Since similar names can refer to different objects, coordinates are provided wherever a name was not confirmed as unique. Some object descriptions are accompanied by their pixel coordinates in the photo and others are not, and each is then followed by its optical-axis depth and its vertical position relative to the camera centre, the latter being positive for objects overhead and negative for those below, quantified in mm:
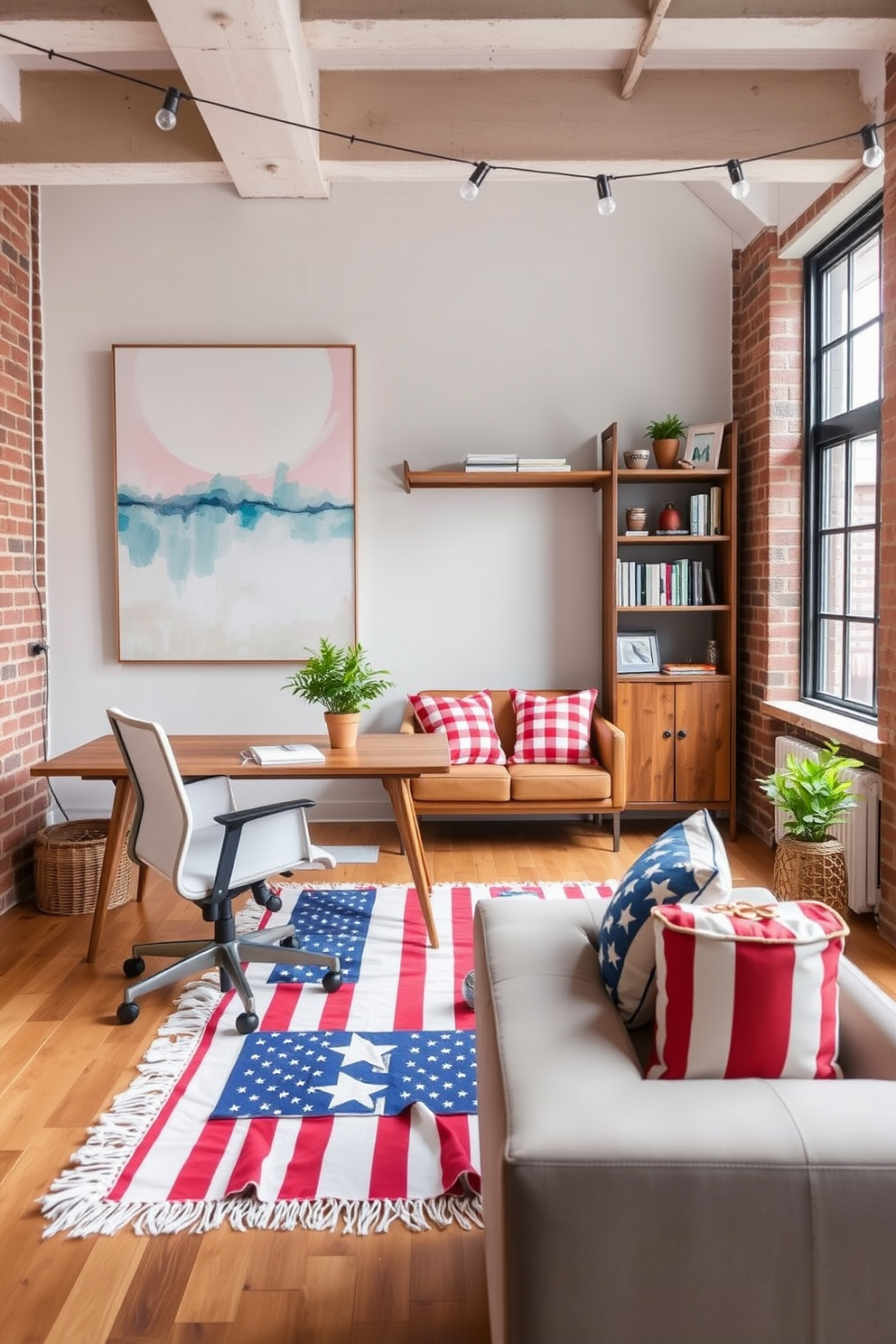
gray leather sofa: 1207 -738
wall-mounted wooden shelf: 4996 +728
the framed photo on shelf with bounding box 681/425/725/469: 5059 +902
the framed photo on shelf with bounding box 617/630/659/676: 5211 -152
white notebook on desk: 3531 -464
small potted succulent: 5070 +921
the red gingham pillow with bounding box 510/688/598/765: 5004 -536
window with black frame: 4172 +682
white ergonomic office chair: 2953 -710
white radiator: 3734 -822
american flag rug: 2096 -1190
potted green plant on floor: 3604 -765
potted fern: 3717 -239
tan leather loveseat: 4719 -780
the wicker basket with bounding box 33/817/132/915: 4066 -1007
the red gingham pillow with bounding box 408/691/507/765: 4980 -508
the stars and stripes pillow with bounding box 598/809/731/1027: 1717 -495
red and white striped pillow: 1462 -556
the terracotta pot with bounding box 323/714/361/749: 3785 -391
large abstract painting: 5199 +673
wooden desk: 3414 -490
